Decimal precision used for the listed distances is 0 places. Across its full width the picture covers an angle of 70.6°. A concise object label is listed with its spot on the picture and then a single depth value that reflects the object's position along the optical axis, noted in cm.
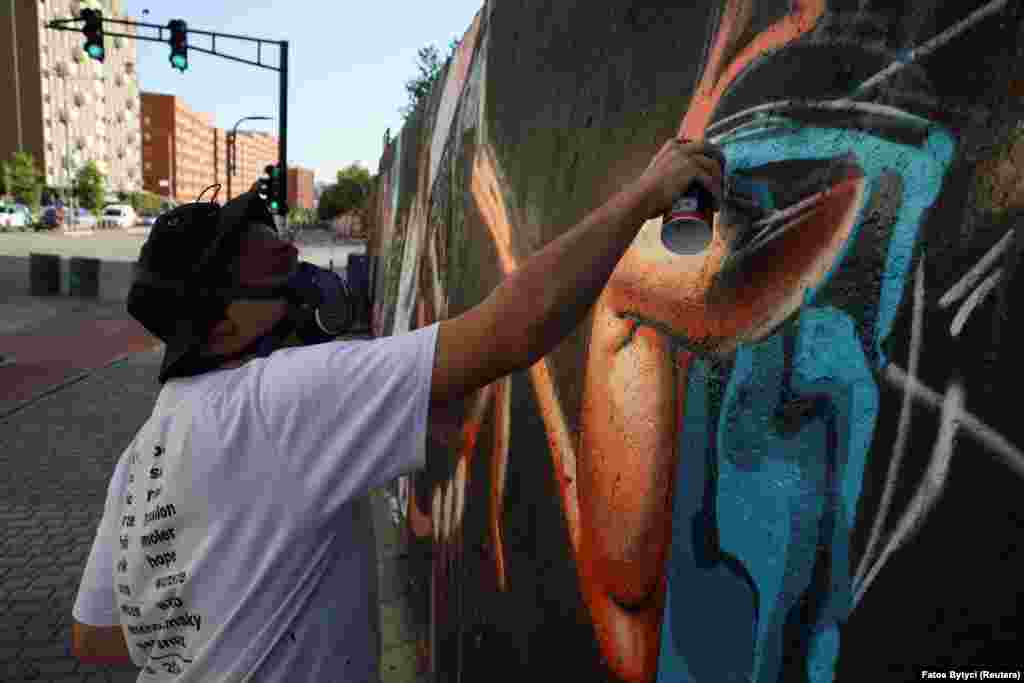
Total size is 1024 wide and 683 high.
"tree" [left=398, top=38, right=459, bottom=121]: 2527
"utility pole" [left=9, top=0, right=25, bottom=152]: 6394
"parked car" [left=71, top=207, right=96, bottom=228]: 4872
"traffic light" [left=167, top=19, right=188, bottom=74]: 1580
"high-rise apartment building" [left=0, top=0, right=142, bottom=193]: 6488
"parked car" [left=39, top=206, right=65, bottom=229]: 4578
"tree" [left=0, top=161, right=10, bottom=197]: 5384
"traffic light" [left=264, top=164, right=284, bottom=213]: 1695
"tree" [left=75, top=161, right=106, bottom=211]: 6569
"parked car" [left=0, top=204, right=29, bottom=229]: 4066
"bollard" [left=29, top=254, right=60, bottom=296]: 1586
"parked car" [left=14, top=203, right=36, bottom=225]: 4488
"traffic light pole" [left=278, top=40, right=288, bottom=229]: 1705
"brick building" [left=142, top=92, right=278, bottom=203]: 11078
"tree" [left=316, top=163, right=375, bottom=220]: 8162
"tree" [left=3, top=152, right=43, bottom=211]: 5566
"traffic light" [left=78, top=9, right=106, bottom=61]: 1471
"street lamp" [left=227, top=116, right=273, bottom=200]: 2937
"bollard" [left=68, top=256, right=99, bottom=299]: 1599
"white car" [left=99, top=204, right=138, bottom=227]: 5512
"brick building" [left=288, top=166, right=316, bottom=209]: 12977
